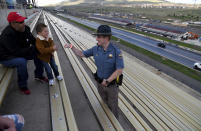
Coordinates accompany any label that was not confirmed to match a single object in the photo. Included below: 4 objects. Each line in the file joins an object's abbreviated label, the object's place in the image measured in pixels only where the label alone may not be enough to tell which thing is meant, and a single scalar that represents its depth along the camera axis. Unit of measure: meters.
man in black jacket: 3.11
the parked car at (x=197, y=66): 16.27
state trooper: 2.58
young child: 3.44
